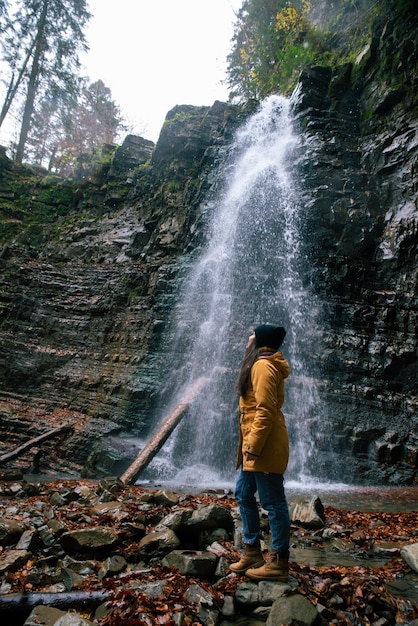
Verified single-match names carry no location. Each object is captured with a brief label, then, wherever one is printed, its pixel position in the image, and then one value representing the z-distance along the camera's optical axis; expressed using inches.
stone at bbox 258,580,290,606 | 97.7
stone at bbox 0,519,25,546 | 139.9
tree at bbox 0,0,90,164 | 938.1
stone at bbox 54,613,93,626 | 86.5
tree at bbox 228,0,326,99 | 732.0
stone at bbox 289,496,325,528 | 175.0
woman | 110.7
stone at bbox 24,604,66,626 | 89.5
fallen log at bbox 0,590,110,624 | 95.3
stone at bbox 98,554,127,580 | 118.6
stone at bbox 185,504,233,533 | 142.8
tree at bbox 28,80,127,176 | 1208.8
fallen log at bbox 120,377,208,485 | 296.2
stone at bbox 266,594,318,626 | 84.7
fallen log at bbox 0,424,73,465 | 329.0
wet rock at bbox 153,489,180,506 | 197.3
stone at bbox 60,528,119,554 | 133.1
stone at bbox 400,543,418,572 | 123.2
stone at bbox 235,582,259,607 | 98.0
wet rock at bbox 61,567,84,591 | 113.3
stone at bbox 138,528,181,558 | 129.3
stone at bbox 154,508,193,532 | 142.5
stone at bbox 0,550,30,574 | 119.4
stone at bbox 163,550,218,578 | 112.9
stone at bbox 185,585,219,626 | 91.5
